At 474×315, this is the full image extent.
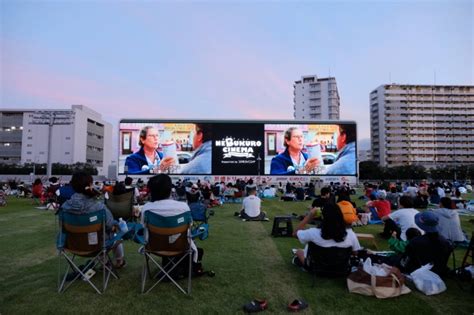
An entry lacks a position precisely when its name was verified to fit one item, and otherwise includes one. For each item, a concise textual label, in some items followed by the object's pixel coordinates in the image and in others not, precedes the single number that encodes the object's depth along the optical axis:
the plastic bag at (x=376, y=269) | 3.80
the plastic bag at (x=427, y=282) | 3.79
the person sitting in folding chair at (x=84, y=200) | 3.73
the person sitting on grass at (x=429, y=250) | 4.12
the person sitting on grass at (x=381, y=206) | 9.05
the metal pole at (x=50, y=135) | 27.31
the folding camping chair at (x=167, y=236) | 3.54
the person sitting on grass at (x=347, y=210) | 6.60
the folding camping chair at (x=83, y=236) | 3.62
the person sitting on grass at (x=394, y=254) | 4.45
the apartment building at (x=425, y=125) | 80.00
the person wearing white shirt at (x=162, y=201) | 3.71
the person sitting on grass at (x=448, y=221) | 5.66
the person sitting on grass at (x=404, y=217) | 5.67
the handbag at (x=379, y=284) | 3.64
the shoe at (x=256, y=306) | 3.22
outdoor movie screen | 37.34
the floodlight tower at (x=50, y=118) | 28.19
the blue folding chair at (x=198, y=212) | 6.64
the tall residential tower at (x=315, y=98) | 78.44
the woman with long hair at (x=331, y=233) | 3.87
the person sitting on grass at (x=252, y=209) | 9.76
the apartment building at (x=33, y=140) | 64.25
